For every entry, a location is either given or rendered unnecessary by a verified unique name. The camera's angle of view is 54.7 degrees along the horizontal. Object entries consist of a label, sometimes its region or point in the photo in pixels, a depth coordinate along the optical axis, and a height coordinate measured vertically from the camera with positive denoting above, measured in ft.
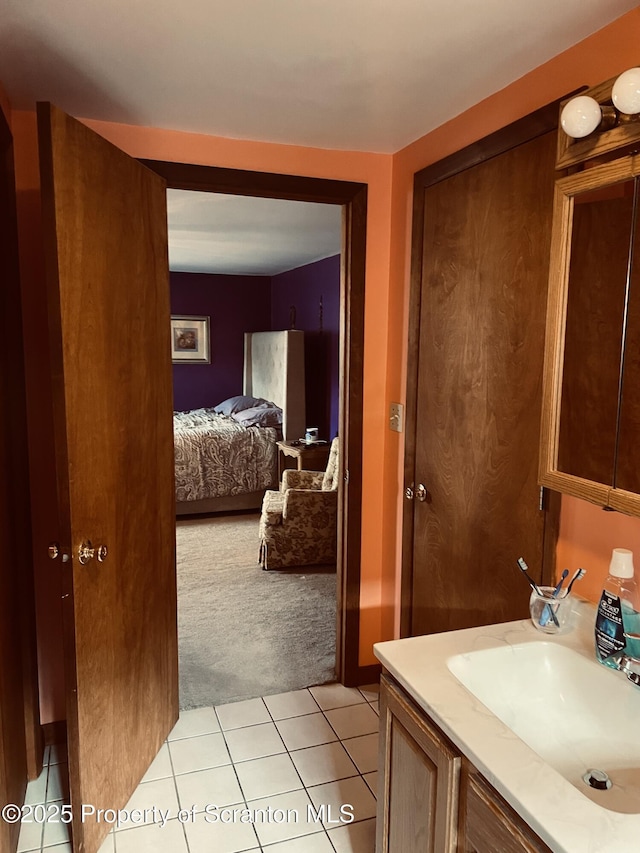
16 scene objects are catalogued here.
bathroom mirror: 4.15 +0.10
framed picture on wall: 23.39 +0.48
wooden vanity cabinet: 3.37 -2.71
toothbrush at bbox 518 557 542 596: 4.80 -1.73
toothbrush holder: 4.81 -2.00
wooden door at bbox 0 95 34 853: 5.73 -1.84
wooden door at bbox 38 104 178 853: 5.23 -0.89
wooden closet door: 5.56 -0.32
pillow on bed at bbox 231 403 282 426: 19.12 -1.97
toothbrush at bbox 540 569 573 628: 4.81 -2.00
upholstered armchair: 13.11 -3.72
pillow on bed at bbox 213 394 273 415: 20.97 -1.75
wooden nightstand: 16.94 -2.78
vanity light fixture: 3.83 +1.61
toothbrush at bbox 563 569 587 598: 4.71 -1.68
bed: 17.03 -2.52
